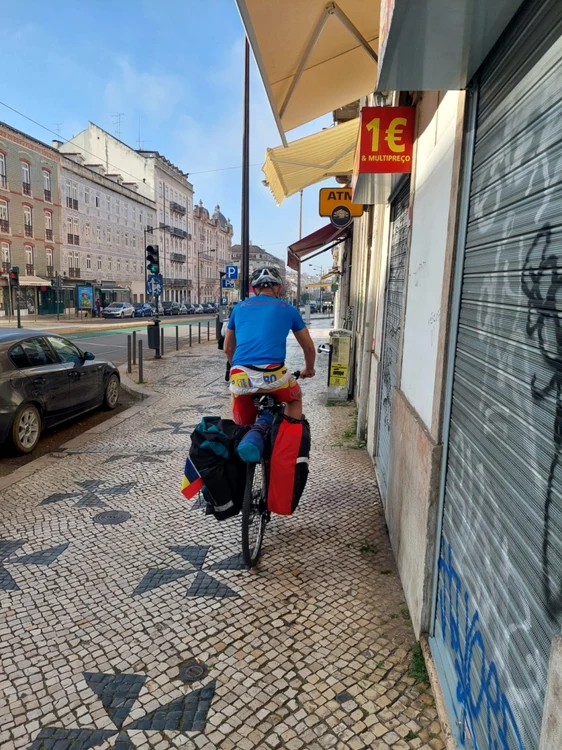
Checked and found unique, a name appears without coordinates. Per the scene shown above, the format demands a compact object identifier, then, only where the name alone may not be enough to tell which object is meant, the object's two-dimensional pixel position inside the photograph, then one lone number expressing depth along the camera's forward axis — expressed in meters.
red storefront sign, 3.66
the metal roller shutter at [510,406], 1.31
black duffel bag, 3.25
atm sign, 9.29
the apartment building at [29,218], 38.41
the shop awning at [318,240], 12.08
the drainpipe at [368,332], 6.22
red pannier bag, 3.25
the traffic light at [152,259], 15.27
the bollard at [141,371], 10.76
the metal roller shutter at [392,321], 4.08
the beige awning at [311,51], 4.16
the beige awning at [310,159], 7.61
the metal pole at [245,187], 11.82
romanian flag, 3.30
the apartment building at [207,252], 83.69
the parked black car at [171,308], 52.86
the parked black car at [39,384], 5.96
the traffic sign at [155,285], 16.75
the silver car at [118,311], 44.28
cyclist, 3.77
